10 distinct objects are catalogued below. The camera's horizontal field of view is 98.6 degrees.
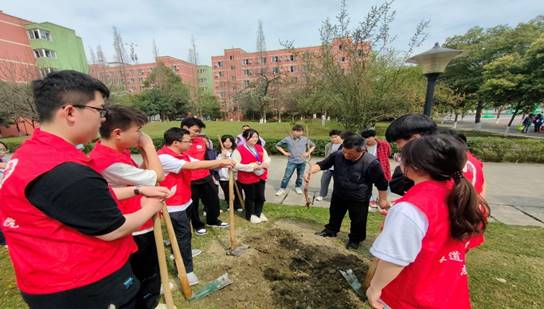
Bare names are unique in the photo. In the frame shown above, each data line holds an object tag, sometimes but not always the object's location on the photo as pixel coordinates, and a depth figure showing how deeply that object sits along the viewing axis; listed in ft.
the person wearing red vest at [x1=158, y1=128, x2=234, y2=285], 8.84
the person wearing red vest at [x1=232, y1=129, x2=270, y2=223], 14.61
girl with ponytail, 3.96
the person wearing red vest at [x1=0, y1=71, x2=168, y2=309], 3.55
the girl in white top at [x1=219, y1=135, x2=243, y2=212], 17.98
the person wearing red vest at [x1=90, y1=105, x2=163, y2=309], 6.01
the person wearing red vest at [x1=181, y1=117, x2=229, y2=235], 14.20
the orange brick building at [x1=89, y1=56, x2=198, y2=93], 184.59
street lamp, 14.75
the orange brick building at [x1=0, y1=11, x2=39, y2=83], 89.86
